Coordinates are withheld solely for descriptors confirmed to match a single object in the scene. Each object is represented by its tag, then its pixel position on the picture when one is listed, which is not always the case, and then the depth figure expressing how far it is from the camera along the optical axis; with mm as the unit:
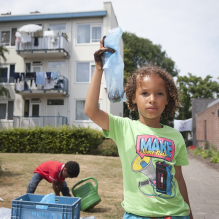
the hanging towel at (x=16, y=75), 20042
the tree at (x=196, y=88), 39000
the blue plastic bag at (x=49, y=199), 2699
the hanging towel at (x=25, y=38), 20388
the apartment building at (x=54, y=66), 20172
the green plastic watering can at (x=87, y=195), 5305
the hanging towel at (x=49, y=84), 19578
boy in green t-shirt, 1835
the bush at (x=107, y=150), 15797
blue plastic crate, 2448
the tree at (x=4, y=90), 18448
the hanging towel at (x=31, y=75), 19641
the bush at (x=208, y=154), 16203
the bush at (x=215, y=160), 13328
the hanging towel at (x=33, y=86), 20266
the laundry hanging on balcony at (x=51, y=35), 20172
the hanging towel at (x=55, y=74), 19391
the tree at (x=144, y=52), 39312
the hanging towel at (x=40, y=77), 19469
